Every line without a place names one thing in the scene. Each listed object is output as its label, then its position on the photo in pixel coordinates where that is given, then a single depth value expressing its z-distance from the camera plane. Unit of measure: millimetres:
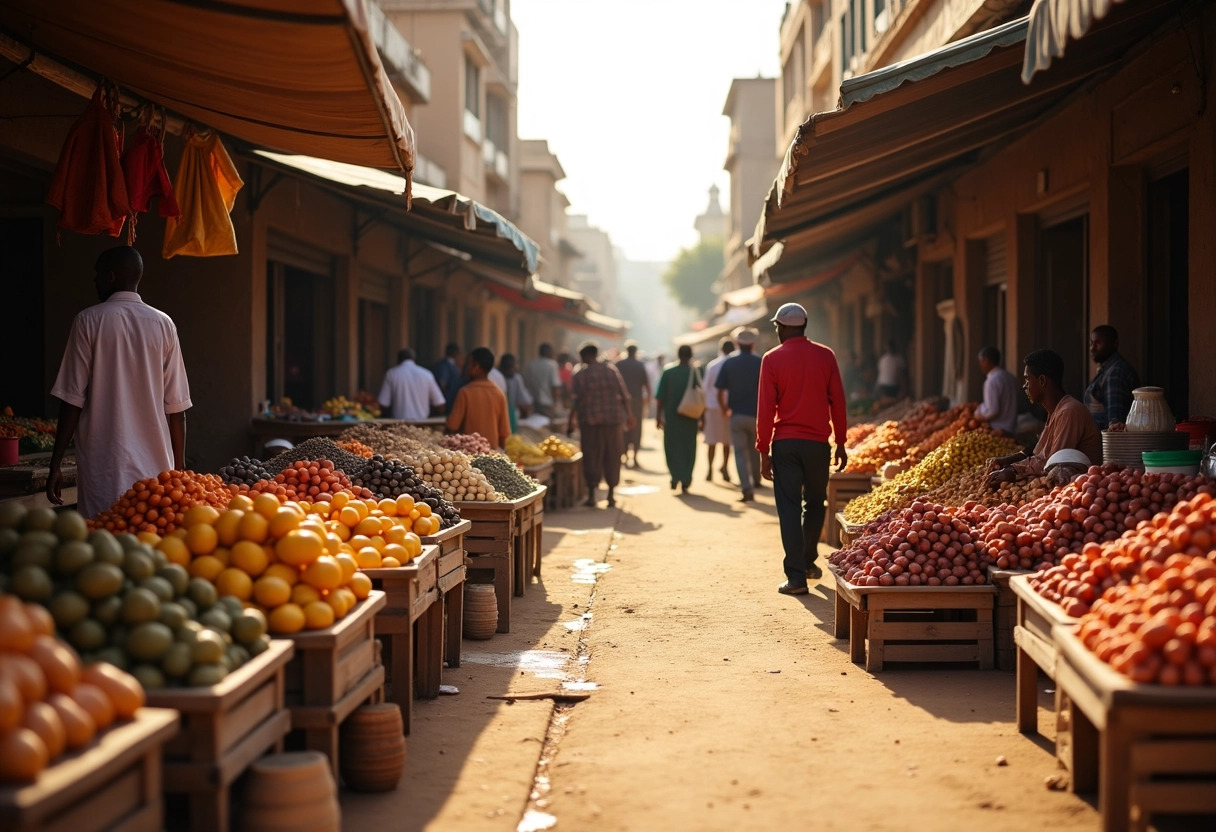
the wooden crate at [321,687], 4074
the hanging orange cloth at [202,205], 7453
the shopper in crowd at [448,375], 16828
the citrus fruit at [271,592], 4184
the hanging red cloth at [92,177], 6273
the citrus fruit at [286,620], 4133
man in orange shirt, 11203
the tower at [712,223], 101812
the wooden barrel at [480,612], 7367
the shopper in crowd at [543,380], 20328
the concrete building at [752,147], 49969
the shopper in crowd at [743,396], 14914
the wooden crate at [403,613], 5234
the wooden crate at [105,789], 2541
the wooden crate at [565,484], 15094
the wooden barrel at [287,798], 3580
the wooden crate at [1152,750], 3465
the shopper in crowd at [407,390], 14898
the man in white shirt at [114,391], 5746
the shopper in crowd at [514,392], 16312
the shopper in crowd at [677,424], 16406
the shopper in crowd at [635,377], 20141
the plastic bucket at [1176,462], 6188
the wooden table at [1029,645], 4770
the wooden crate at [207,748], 3328
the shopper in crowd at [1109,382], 8328
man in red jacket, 8672
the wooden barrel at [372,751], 4398
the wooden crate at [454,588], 6441
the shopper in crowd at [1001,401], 11586
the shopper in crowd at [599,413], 14875
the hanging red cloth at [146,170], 6574
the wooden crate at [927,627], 6332
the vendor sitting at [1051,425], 7645
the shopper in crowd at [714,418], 17750
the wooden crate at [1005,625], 6305
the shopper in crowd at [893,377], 19438
